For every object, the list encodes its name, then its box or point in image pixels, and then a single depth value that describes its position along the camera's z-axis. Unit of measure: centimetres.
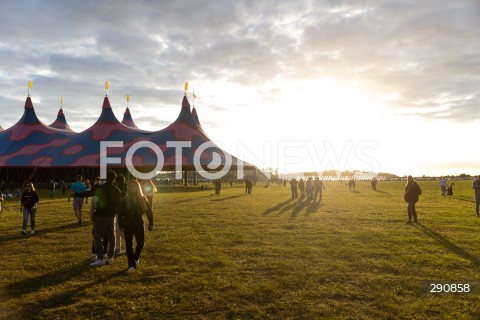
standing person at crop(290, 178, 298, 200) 2802
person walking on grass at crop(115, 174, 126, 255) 878
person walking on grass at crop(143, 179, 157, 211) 1258
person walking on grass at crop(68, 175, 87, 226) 1336
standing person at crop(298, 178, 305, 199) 2860
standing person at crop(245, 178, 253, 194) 3434
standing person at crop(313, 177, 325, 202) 2566
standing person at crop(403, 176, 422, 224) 1399
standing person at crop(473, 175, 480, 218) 1579
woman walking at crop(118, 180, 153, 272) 784
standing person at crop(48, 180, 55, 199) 2762
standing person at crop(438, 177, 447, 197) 3045
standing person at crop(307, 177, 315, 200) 2640
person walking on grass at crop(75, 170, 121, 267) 812
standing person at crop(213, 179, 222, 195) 3111
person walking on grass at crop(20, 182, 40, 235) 1156
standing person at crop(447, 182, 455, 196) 3206
